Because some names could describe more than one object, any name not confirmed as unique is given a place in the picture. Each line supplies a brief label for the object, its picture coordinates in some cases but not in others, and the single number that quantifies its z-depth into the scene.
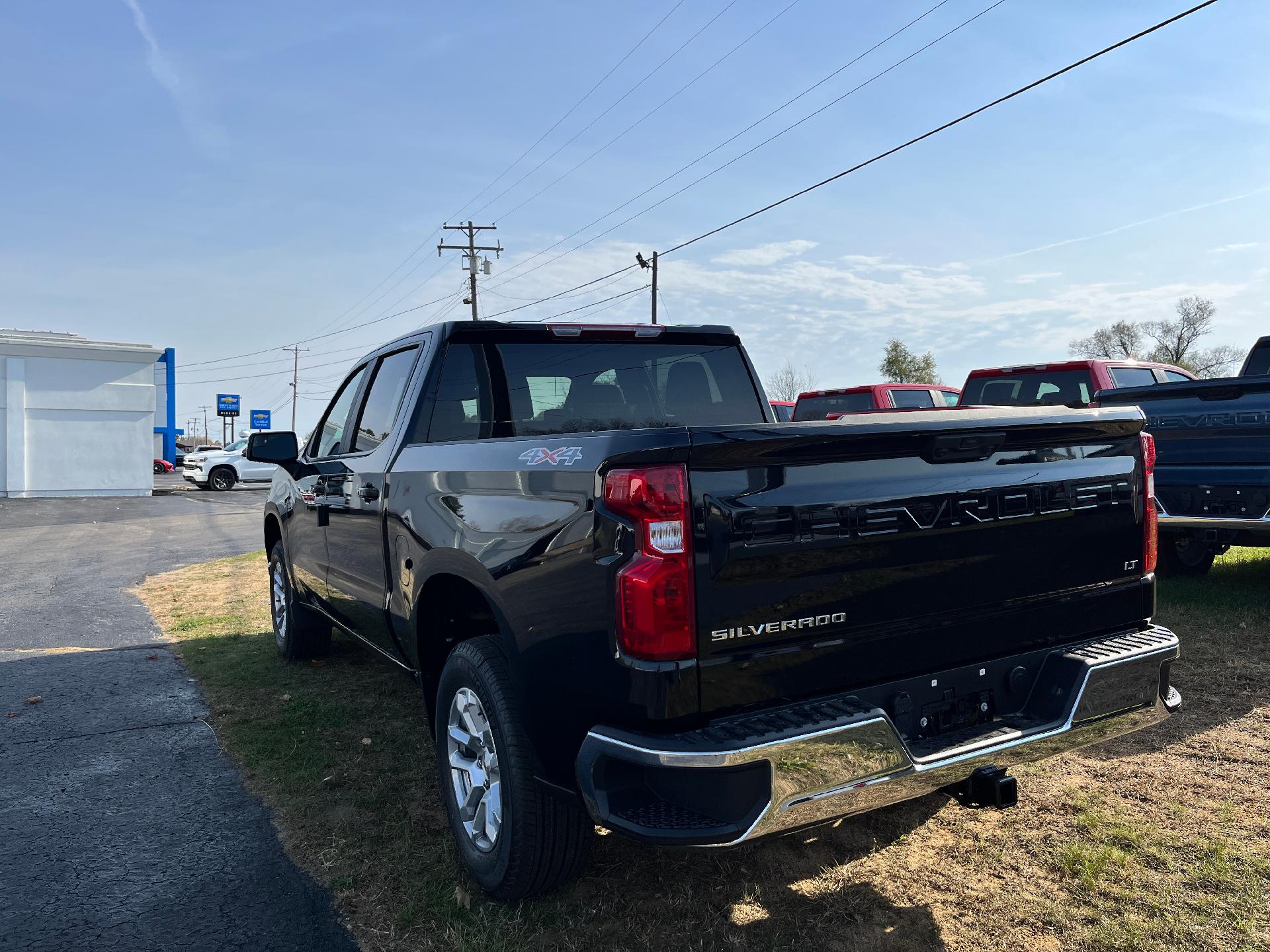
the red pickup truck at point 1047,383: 11.55
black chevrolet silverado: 2.41
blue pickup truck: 6.16
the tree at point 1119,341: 77.88
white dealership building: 29.39
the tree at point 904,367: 71.44
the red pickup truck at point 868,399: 14.27
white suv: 32.53
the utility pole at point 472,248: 45.74
